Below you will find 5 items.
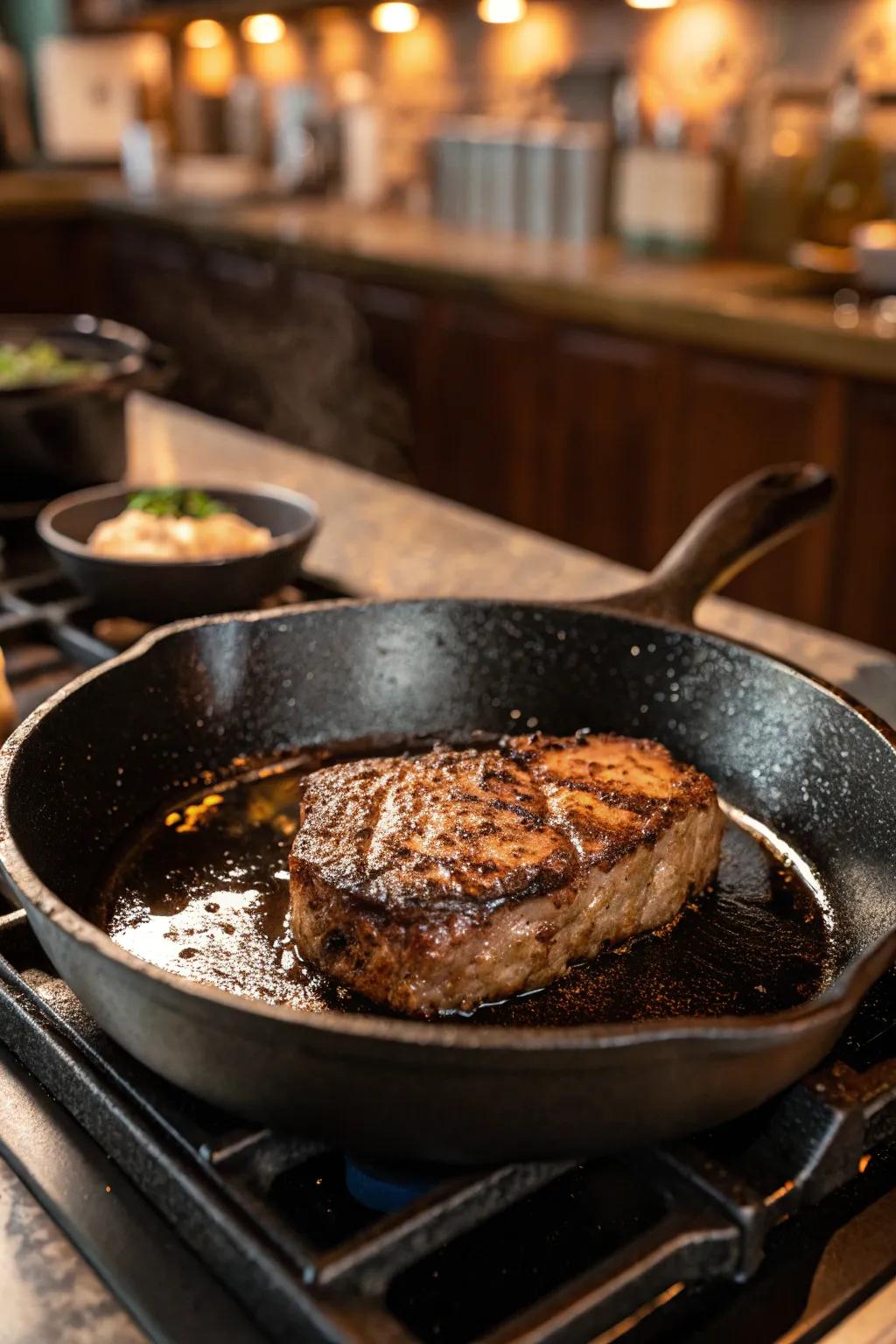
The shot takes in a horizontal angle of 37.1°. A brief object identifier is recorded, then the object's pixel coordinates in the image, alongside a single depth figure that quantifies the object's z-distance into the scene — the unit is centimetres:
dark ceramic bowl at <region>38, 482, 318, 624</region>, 129
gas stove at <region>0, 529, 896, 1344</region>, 57
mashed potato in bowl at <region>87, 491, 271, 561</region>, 138
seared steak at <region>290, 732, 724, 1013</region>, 78
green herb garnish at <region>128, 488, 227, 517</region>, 143
